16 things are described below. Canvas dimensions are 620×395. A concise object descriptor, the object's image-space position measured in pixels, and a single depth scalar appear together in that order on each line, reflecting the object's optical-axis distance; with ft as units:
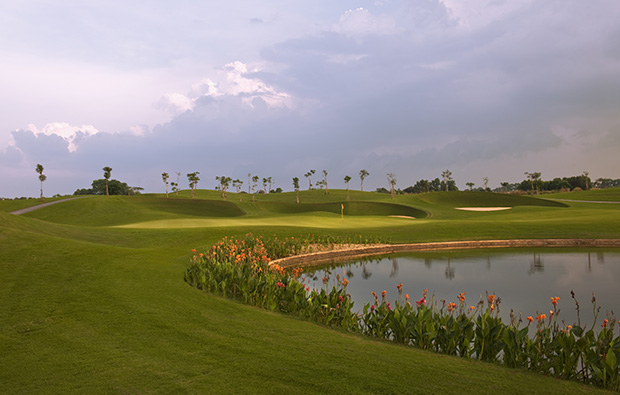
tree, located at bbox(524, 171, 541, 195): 449.48
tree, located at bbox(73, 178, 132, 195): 427.33
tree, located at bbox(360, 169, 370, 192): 430.45
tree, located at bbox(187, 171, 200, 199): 346.54
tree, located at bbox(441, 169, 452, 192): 515.05
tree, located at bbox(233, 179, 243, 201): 453.00
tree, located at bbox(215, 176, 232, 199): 379.35
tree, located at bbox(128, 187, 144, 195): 489.42
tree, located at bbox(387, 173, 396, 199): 346.09
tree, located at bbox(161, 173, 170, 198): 346.13
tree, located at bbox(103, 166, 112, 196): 304.20
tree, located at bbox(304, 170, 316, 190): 464.65
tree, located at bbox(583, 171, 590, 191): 418.84
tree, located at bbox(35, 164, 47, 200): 266.24
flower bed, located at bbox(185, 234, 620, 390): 20.65
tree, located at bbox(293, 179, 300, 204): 386.73
